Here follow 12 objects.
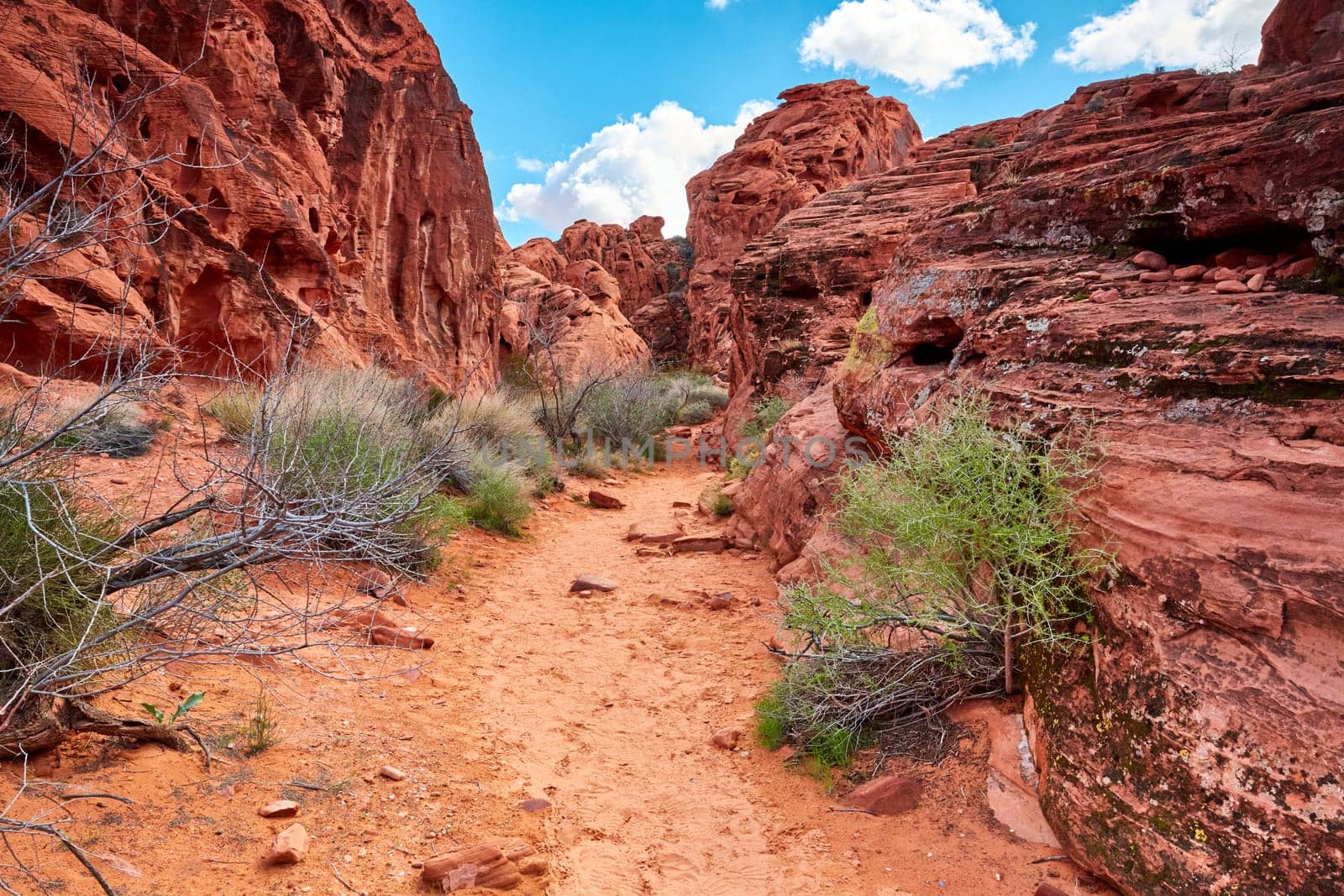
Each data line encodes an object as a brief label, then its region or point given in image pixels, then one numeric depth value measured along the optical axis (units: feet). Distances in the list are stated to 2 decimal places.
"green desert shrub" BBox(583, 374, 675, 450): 46.52
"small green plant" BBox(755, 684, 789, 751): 11.31
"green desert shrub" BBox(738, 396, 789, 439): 35.42
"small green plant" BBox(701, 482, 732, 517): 27.32
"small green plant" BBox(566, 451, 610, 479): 38.73
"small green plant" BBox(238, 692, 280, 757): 9.61
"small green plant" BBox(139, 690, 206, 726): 9.42
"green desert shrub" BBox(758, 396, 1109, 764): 8.92
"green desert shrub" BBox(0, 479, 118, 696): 8.42
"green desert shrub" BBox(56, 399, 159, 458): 11.09
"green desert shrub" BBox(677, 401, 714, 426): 59.93
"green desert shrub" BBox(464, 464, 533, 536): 26.09
